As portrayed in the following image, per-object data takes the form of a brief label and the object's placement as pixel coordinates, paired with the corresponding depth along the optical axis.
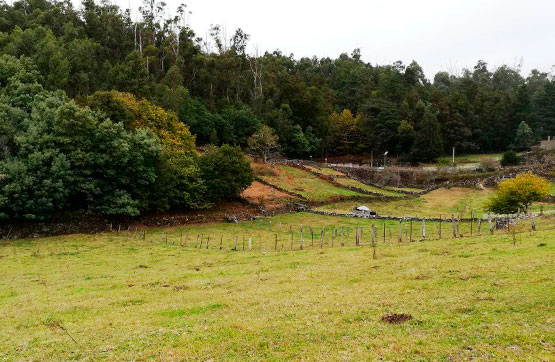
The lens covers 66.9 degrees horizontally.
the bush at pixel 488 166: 88.69
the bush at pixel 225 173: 56.75
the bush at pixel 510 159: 92.06
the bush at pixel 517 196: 43.25
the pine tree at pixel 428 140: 103.62
